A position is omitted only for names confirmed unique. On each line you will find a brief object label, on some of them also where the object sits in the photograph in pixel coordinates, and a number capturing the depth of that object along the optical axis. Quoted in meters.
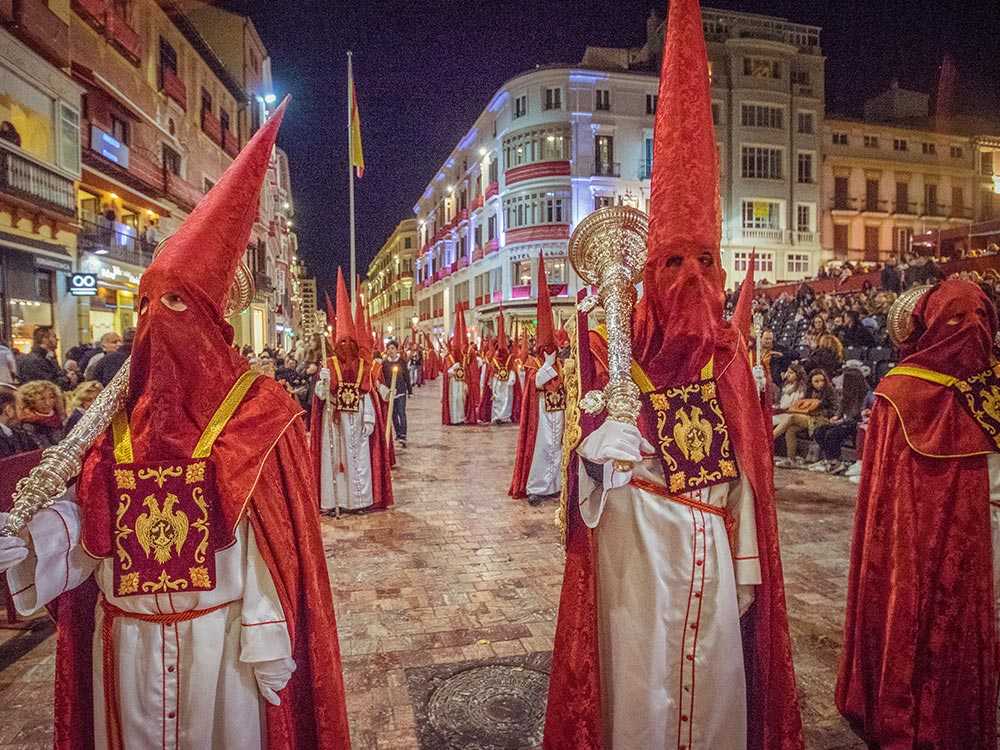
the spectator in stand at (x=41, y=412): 5.42
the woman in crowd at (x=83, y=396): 5.30
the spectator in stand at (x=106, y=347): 7.83
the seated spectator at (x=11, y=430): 5.00
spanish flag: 15.12
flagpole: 14.30
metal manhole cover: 3.26
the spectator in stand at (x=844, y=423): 10.08
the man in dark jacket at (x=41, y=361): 8.66
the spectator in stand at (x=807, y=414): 10.76
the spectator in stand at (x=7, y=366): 7.56
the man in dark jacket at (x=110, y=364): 7.48
